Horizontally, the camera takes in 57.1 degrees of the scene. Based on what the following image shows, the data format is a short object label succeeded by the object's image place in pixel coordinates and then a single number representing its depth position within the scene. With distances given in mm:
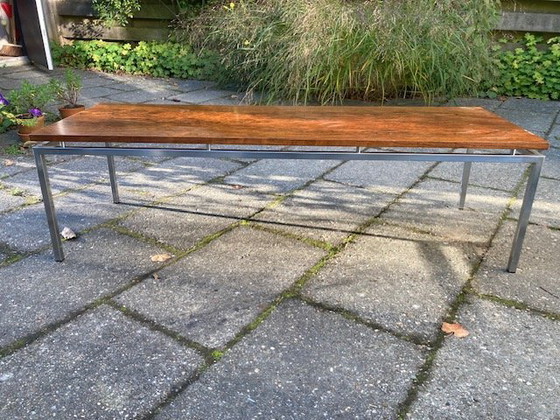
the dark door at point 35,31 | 5605
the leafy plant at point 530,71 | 5398
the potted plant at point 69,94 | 4184
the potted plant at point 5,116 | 3840
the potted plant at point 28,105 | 3828
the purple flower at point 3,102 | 3861
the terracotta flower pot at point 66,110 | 4180
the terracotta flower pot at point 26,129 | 3799
